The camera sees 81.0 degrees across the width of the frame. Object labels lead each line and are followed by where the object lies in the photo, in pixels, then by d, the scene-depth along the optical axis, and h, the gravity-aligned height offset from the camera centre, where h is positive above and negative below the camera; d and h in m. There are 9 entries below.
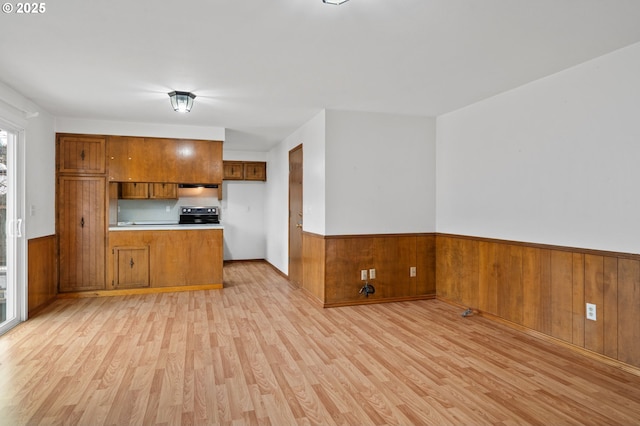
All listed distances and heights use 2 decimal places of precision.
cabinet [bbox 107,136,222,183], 5.30 +0.76
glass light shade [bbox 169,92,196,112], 3.84 +1.14
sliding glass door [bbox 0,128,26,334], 3.79 -0.23
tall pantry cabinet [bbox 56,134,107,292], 5.06 +0.01
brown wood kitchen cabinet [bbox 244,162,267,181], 8.00 +0.88
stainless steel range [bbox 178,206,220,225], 7.03 -0.07
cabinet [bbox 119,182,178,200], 5.95 +0.34
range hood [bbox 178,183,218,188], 7.05 +0.49
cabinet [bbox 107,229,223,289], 5.25 -0.66
